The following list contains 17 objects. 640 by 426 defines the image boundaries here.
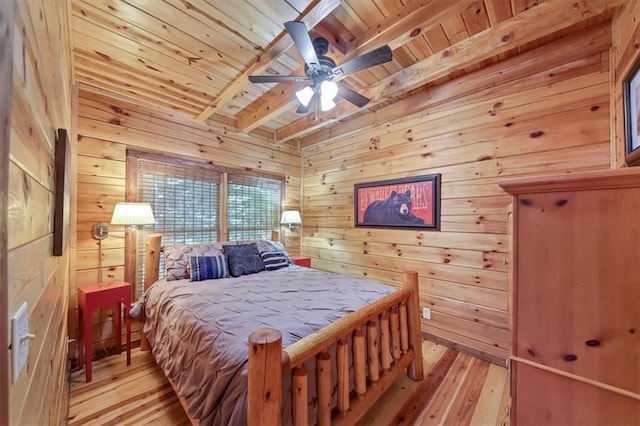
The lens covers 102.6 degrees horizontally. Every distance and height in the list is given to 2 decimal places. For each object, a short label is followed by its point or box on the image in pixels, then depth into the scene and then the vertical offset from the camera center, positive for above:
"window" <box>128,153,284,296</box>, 2.80 +0.19
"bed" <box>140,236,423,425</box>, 1.10 -0.71
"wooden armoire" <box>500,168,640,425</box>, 0.70 -0.25
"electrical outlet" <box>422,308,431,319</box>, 2.77 -1.05
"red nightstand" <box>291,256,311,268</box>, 3.65 -0.65
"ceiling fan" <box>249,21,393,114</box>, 1.53 +1.02
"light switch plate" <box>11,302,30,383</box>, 0.47 -0.24
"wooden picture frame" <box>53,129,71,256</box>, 1.07 +0.10
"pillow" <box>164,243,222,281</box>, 2.55 -0.41
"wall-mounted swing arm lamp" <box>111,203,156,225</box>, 2.31 +0.01
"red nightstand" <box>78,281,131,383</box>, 2.08 -0.75
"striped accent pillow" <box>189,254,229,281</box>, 2.49 -0.52
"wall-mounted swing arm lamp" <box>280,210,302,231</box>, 3.83 -0.03
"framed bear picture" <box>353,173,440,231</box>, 2.74 +0.16
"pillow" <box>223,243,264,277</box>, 2.73 -0.48
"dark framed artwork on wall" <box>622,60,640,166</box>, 1.19 +0.49
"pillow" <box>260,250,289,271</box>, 3.00 -0.53
